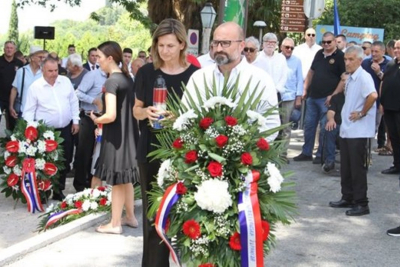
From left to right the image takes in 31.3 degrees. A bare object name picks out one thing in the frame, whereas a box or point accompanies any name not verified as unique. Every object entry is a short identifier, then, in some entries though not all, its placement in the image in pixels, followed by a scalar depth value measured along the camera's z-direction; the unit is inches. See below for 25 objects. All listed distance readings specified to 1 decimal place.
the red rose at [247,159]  162.2
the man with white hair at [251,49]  435.5
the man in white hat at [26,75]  440.8
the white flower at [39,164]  344.2
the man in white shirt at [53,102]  344.2
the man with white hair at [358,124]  329.1
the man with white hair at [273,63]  454.0
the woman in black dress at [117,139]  277.6
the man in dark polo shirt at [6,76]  528.1
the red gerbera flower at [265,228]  166.7
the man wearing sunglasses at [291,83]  479.2
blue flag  753.0
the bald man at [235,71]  181.2
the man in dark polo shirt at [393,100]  418.6
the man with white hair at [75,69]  443.5
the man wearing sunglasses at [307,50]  605.0
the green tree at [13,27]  2389.1
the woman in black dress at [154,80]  203.0
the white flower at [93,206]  305.1
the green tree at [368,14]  1565.0
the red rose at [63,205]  310.5
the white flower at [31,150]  341.7
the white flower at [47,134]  342.0
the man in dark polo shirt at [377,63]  488.7
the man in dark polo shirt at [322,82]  466.3
